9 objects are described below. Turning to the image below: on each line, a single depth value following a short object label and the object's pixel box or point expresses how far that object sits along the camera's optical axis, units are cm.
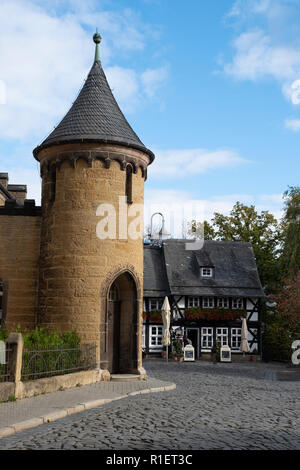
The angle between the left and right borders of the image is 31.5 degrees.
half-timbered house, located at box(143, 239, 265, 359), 3309
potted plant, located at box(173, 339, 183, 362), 2966
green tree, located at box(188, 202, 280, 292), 4066
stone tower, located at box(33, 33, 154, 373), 1572
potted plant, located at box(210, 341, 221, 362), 3059
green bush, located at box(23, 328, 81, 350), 1324
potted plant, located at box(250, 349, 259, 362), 3300
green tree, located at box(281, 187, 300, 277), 3172
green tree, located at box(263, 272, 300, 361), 2903
